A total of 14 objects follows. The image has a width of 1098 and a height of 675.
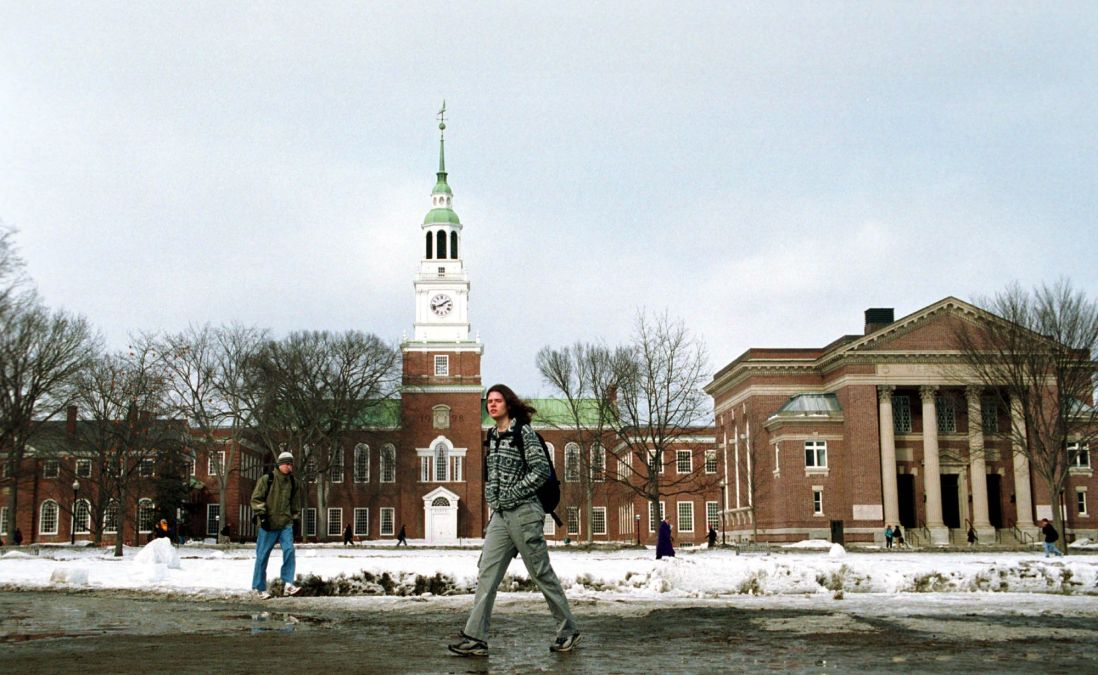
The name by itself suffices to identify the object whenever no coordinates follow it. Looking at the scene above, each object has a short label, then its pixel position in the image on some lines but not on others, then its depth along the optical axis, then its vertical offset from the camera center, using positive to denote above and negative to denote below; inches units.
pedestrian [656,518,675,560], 1104.8 -73.9
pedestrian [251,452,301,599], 530.9 -20.3
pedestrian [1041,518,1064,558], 1458.4 -95.2
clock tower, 3287.4 +128.2
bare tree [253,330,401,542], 2600.9 +212.4
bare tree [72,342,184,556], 1916.8 +104.1
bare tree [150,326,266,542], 2393.0 +202.7
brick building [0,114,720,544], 3272.6 +11.4
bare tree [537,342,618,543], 2342.5 +197.0
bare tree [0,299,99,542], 1476.4 +149.5
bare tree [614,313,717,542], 2017.7 +139.5
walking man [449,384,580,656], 341.7 -11.2
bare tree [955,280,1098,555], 1598.2 +151.4
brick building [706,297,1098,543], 2303.2 +36.6
